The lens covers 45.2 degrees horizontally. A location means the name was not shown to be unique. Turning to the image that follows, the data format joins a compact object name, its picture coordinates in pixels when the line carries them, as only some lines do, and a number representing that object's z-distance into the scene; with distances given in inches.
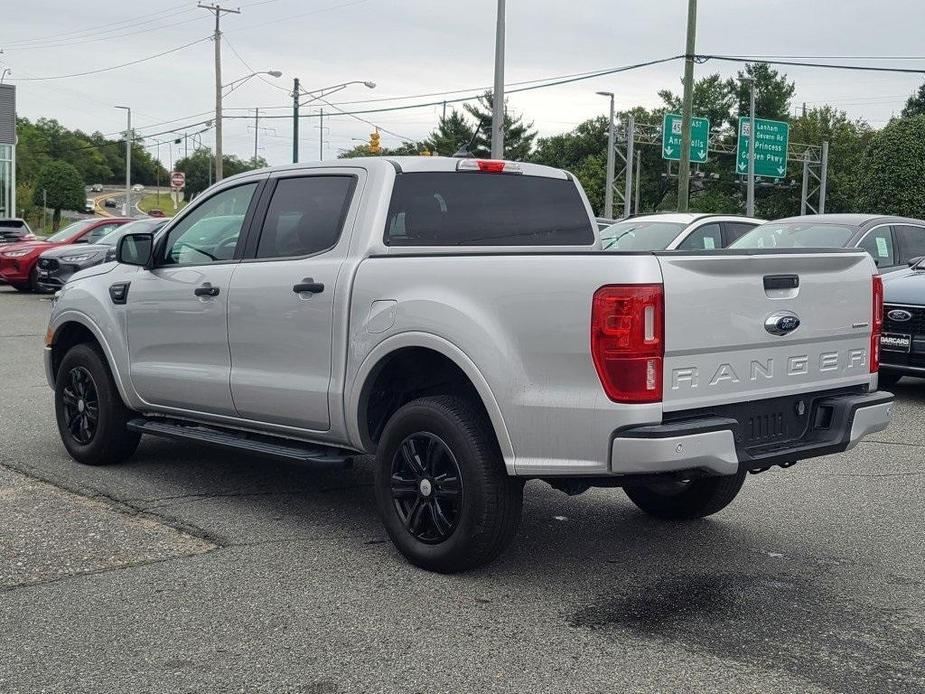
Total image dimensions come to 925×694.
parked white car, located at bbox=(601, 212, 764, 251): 561.9
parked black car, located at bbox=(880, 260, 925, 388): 389.7
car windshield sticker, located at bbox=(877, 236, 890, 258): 452.1
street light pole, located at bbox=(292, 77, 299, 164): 1651.1
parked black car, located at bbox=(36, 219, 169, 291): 828.0
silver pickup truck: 169.6
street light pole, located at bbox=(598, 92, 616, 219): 2042.3
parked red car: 894.4
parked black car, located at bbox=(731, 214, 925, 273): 444.8
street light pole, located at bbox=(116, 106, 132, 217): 2738.7
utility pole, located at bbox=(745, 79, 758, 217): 1699.1
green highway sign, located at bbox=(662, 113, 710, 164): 1765.5
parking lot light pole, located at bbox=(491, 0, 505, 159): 1040.8
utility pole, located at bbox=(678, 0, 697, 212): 1053.8
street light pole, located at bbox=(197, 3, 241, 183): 1818.4
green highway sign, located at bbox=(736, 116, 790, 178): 2086.6
